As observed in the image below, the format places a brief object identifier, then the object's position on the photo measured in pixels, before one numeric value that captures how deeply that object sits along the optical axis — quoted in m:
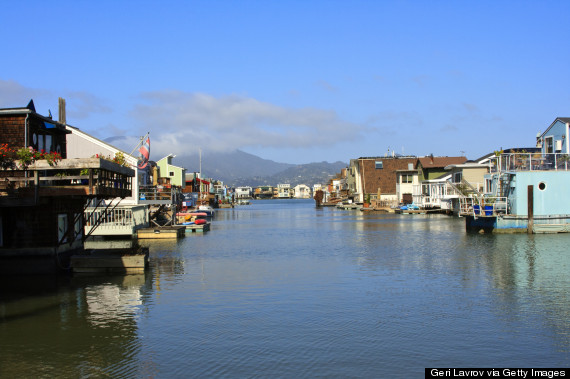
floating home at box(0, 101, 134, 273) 23.77
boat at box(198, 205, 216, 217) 99.31
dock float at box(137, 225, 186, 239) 50.09
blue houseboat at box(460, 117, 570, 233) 46.00
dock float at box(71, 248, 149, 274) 27.61
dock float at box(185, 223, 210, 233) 60.66
